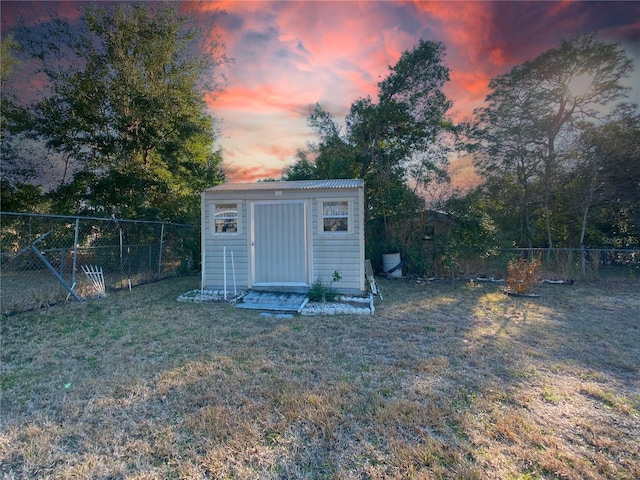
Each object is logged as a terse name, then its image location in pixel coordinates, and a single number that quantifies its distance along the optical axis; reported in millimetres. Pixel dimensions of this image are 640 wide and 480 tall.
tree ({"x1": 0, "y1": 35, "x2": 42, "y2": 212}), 8391
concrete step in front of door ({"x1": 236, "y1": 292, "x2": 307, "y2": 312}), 5211
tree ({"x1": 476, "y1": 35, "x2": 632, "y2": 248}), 9219
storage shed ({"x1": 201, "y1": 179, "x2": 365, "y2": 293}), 6176
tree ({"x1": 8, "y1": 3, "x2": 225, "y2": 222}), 8688
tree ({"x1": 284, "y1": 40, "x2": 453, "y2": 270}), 10219
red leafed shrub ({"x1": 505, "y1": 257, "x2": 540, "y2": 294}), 6539
